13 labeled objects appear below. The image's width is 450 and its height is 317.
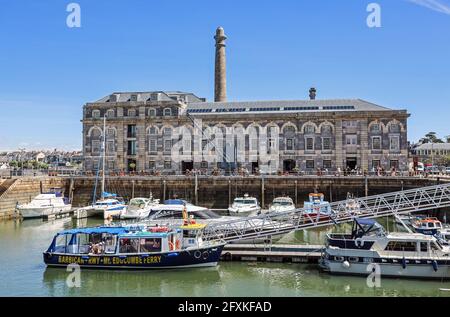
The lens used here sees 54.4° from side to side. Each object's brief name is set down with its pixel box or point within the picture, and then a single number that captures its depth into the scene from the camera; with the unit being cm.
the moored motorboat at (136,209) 4309
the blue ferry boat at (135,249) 2322
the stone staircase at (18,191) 4409
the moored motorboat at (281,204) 4147
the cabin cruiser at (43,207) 4334
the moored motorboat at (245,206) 4228
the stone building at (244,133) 5656
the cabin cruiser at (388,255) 2114
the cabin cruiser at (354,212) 2472
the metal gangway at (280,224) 2423
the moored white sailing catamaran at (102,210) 4338
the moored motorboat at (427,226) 2958
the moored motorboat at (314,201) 3193
